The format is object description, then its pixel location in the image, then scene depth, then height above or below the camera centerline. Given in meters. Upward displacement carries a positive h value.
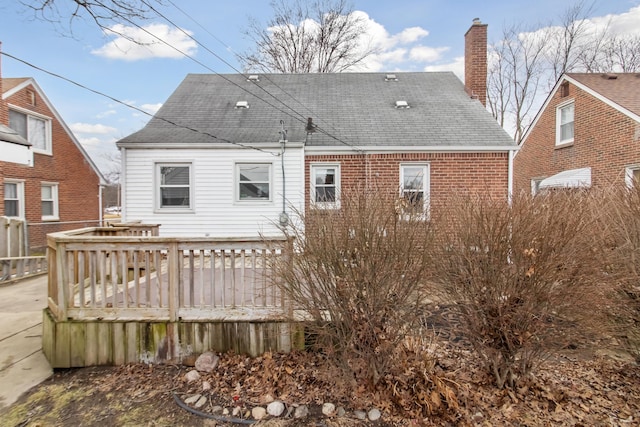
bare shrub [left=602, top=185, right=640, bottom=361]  3.15 -0.59
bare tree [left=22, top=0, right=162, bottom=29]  3.98 +2.49
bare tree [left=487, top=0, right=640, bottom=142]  21.03 +10.49
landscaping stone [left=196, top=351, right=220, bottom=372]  3.56 -1.68
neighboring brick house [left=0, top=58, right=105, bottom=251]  12.33 +1.55
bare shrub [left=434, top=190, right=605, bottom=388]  2.80 -0.60
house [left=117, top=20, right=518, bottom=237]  8.66 +1.22
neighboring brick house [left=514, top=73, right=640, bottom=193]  10.00 +2.76
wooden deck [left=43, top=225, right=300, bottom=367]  3.70 -1.26
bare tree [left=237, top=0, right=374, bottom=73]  21.25 +11.11
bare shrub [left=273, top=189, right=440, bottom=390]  2.90 -0.63
